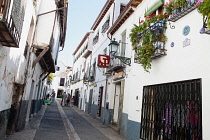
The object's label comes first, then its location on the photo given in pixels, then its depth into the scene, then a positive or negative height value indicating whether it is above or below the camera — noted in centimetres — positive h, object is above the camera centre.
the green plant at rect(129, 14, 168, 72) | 559 +183
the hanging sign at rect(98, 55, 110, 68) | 1096 +186
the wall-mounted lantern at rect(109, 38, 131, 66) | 835 +197
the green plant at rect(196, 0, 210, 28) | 320 +160
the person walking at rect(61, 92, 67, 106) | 2298 -143
